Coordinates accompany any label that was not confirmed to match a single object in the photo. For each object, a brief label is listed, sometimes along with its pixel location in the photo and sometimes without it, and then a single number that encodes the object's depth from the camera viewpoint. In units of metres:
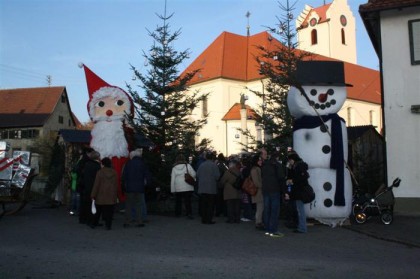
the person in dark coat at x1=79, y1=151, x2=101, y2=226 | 11.17
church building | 51.19
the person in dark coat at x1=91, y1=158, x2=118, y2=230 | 10.54
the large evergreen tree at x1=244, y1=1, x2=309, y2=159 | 14.16
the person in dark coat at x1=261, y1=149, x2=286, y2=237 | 10.04
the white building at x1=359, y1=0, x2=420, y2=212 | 14.30
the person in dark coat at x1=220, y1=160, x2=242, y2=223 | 12.10
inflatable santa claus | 13.61
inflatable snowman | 10.98
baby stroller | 11.61
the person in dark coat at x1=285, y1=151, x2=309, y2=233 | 10.29
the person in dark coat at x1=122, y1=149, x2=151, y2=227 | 11.08
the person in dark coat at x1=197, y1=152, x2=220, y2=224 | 11.87
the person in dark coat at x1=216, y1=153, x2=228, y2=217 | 13.77
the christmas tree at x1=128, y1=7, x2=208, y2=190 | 14.49
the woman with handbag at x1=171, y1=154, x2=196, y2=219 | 12.66
